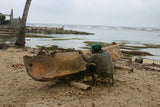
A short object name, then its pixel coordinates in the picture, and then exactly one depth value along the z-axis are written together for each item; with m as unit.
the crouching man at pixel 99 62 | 4.97
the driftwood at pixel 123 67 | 7.62
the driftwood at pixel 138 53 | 15.07
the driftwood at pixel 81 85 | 4.94
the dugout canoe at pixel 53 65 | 4.80
